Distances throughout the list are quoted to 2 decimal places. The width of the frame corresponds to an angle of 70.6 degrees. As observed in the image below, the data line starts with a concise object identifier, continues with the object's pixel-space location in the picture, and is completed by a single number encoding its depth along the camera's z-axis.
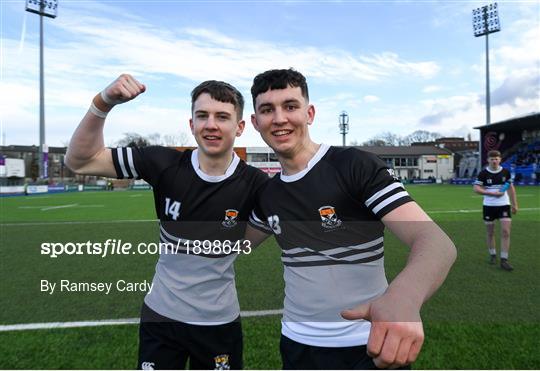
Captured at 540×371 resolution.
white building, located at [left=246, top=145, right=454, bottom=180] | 81.12
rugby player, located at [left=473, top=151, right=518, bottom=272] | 7.40
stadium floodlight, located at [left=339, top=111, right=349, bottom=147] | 42.12
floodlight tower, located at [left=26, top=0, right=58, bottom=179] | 43.03
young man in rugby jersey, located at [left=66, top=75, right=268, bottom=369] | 2.33
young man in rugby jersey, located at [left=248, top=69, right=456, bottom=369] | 1.75
